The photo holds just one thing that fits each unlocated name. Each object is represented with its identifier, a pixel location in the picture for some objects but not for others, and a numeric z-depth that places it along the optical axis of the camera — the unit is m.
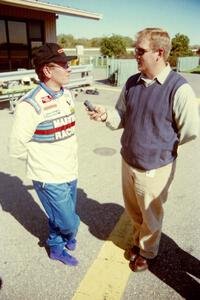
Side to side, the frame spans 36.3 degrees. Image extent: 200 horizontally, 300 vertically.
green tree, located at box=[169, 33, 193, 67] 29.75
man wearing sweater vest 2.35
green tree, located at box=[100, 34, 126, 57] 35.97
